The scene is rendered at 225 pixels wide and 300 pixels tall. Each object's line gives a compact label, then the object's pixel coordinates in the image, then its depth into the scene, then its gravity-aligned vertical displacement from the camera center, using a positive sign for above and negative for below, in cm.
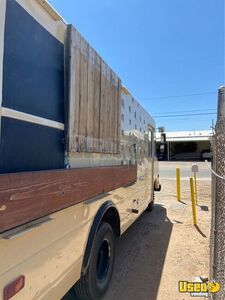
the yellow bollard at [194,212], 639 -125
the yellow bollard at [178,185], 927 -84
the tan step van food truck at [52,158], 151 +3
